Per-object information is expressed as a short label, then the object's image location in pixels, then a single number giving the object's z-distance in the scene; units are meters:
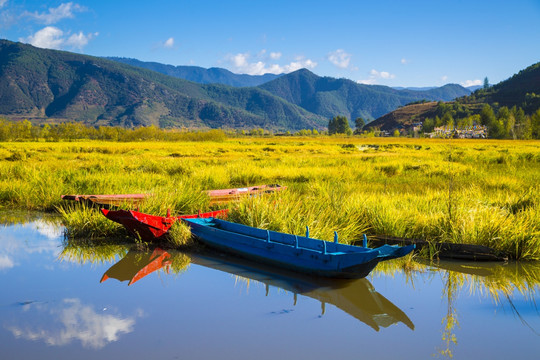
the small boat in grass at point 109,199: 11.26
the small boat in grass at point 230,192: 13.17
